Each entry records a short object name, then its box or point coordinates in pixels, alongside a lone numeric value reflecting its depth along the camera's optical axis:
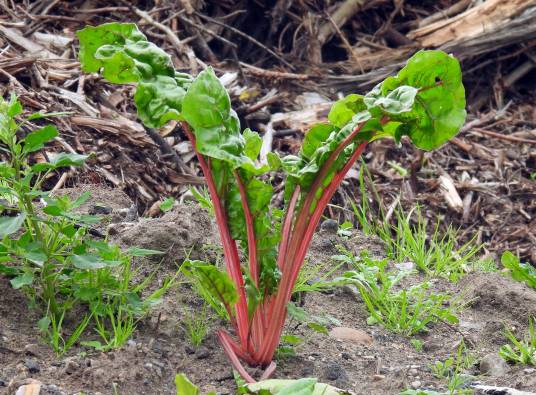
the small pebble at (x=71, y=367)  4.27
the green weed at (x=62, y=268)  4.48
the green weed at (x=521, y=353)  5.06
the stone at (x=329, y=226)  7.11
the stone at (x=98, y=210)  6.45
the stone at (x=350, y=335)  5.46
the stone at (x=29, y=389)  3.88
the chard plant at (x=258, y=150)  4.52
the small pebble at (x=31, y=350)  4.40
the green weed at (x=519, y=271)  6.29
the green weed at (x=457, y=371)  4.61
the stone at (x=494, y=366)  4.97
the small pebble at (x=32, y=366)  4.21
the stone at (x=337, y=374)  4.76
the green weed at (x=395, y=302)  5.70
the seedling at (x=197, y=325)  4.92
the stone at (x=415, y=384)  4.79
